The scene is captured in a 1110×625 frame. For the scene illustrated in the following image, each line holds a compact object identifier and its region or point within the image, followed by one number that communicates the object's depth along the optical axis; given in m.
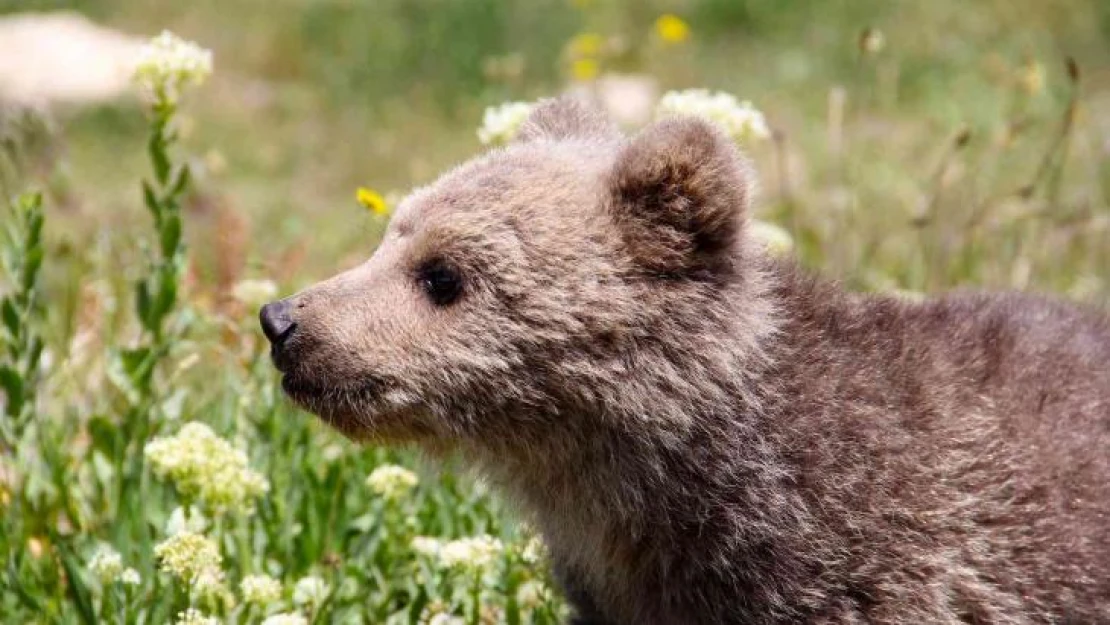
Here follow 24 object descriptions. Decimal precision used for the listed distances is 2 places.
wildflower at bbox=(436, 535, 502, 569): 8.03
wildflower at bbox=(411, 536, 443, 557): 8.66
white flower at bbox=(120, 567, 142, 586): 7.58
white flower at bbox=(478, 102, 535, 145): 10.07
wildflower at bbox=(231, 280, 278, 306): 10.50
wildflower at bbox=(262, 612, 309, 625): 7.32
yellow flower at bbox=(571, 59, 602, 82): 15.45
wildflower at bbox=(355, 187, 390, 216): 9.61
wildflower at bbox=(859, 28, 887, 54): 11.20
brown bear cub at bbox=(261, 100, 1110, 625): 7.55
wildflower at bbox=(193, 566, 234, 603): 7.70
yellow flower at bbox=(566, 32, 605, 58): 14.86
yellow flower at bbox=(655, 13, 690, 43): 14.46
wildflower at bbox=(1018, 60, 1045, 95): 12.06
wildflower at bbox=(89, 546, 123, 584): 7.87
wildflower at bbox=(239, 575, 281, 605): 7.74
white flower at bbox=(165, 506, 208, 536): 8.20
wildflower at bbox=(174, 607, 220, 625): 7.06
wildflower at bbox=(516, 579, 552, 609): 8.90
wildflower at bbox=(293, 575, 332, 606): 8.27
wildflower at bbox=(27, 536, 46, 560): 9.53
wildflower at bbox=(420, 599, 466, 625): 8.49
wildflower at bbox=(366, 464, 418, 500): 8.80
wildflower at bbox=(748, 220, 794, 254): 10.86
